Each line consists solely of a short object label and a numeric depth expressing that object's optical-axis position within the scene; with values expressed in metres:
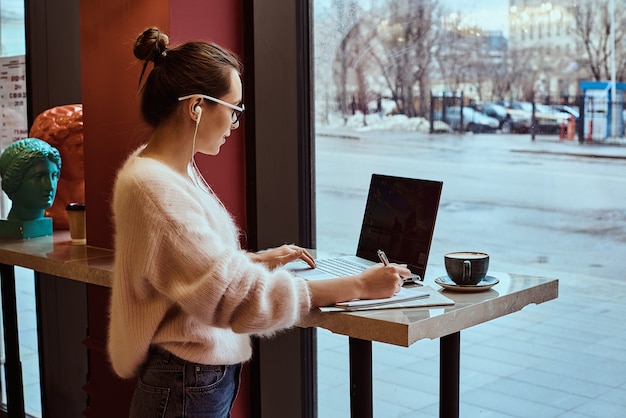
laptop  1.90
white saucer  1.86
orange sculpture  3.15
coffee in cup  1.87
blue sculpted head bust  2.94
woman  1.60
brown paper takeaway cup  2.92
